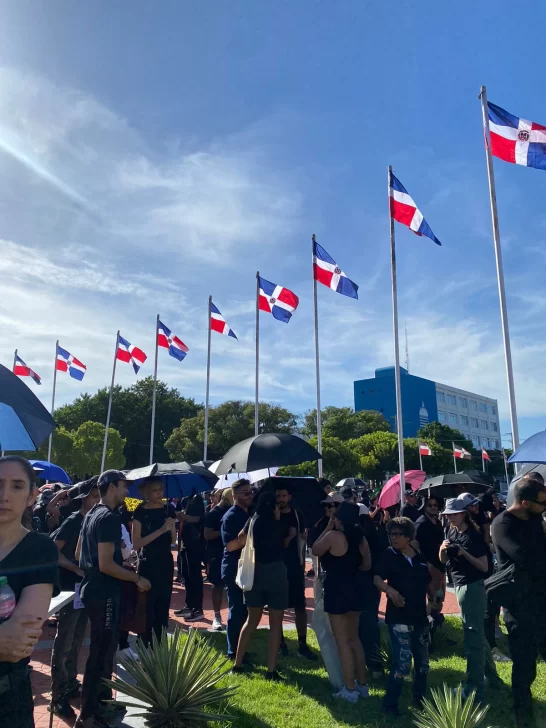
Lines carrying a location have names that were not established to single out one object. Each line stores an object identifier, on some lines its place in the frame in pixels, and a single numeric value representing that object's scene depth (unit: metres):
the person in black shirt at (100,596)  4.09
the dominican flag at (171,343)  21.23
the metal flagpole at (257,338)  17.30
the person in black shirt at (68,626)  4.67
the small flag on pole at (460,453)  26.77
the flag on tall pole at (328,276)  13.59
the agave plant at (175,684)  3.99
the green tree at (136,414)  50.84
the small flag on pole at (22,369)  24.12
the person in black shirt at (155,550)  5.40
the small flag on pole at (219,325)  19.14
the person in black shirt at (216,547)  7.71
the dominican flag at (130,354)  22.69
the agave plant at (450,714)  3.73
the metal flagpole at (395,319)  11.93
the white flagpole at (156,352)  23.51
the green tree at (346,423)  55.38
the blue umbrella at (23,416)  3.64
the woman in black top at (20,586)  2.08
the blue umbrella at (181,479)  7.70
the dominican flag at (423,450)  27.79
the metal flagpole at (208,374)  21.58
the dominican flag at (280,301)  15.62
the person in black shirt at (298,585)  6.68
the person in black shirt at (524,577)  4.05
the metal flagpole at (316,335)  14.50
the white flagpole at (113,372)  26.36
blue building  87.44
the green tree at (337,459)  40.09
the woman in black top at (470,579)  4.82
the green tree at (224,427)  44.00
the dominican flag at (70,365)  24.14
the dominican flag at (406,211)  11.08
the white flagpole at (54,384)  26.11
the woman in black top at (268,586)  5.52
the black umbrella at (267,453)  6.44
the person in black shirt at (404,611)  4.80
